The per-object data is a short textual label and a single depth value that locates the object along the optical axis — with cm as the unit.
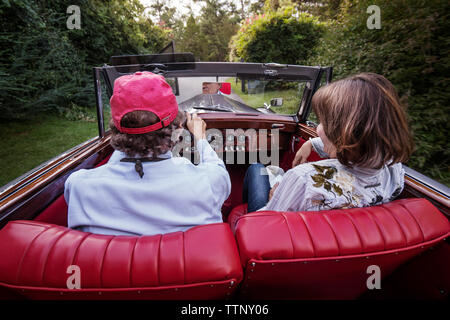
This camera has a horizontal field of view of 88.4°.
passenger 91
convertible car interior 71
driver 91
